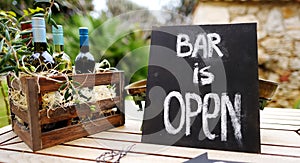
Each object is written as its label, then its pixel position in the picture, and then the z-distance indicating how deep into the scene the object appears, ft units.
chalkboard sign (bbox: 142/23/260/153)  2.20
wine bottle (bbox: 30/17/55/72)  2.23
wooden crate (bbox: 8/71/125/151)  2.18
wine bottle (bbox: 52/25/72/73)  2.50
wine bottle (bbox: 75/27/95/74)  2.60
